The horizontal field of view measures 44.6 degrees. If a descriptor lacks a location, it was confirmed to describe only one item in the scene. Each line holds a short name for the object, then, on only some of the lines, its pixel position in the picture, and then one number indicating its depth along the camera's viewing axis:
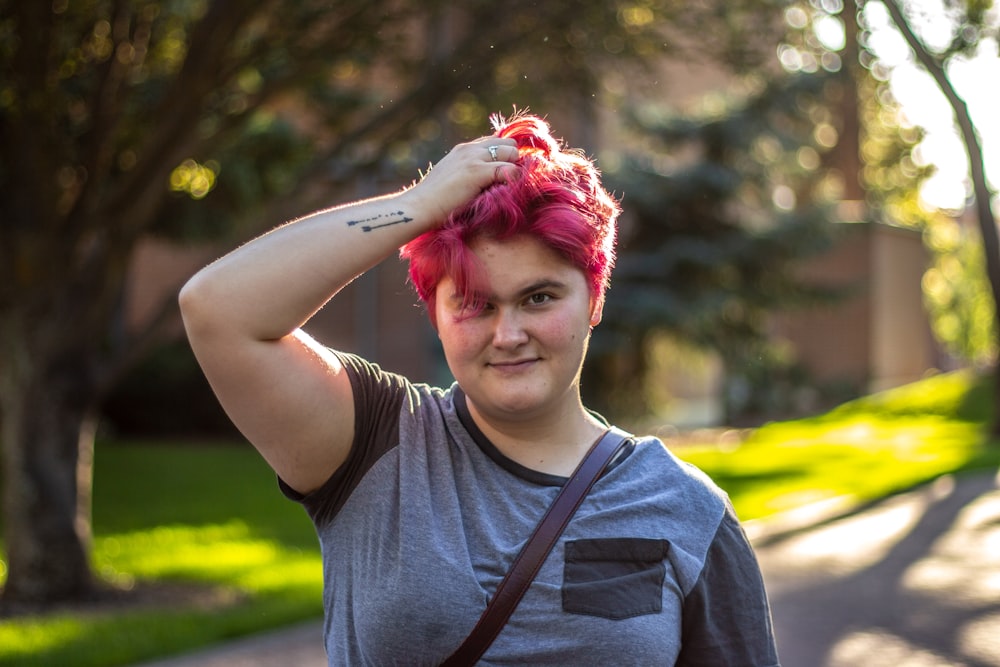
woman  1.94
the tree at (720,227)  17.80
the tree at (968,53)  11.12
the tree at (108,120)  7.48
